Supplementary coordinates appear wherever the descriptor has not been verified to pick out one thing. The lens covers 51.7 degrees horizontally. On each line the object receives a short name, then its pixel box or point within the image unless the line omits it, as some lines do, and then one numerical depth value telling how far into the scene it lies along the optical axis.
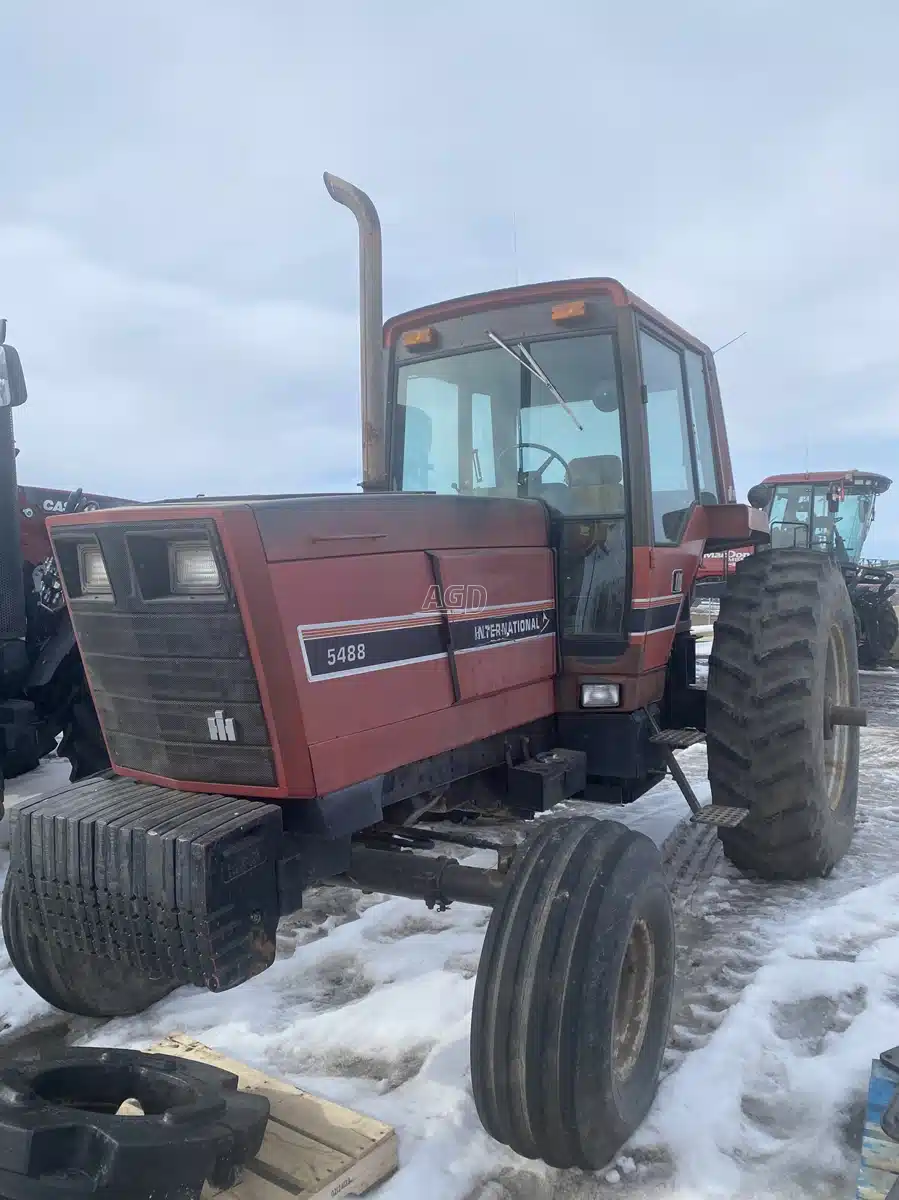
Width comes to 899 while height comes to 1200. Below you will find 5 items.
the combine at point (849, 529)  12.56
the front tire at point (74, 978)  2.85
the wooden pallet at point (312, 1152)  2.17
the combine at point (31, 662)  4.84
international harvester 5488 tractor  2.21
